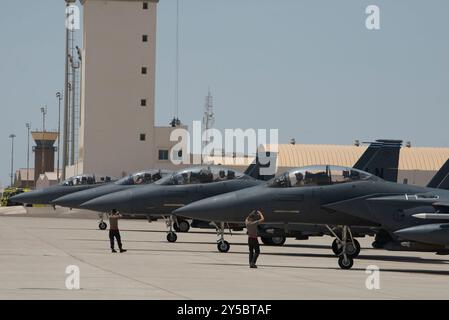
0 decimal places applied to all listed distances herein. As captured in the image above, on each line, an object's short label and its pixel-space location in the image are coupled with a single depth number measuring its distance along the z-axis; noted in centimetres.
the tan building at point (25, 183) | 19150
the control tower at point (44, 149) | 17412
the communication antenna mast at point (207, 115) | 14150
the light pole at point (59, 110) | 10742
